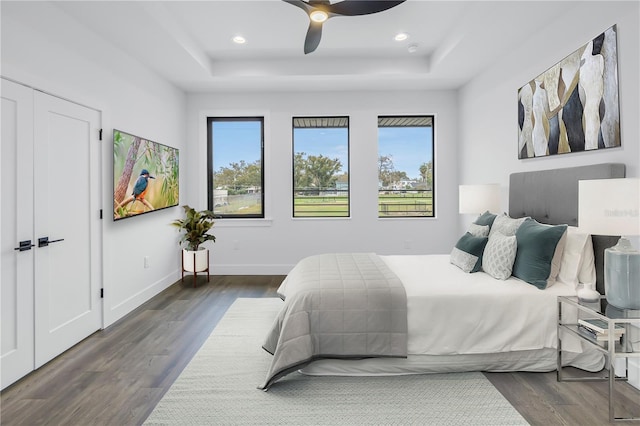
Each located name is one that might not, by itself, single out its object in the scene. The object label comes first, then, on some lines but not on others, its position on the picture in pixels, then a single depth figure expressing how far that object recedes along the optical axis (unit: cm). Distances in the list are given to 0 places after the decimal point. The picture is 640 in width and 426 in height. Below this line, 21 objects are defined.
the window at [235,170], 540
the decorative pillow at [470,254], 284
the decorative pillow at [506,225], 287
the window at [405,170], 537
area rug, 193
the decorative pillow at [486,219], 333
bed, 229
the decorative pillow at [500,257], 260
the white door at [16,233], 228
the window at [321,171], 539
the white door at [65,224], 257
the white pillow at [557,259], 248
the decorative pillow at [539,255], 244
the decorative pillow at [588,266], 243
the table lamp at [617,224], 185
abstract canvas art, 241
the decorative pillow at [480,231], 315
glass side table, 188
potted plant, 464
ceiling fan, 253
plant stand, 469
